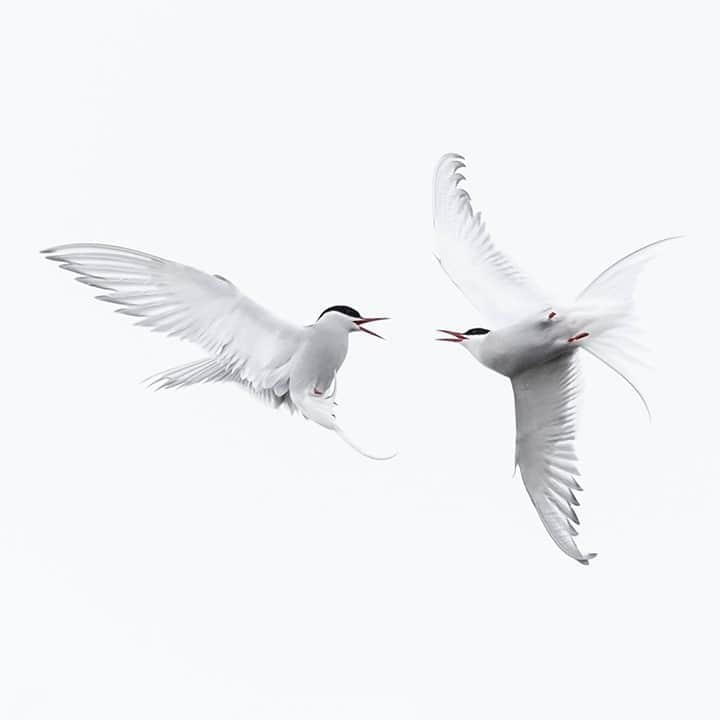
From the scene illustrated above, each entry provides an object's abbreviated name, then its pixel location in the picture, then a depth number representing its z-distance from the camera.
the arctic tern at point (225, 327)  9.57
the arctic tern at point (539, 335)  10.41
